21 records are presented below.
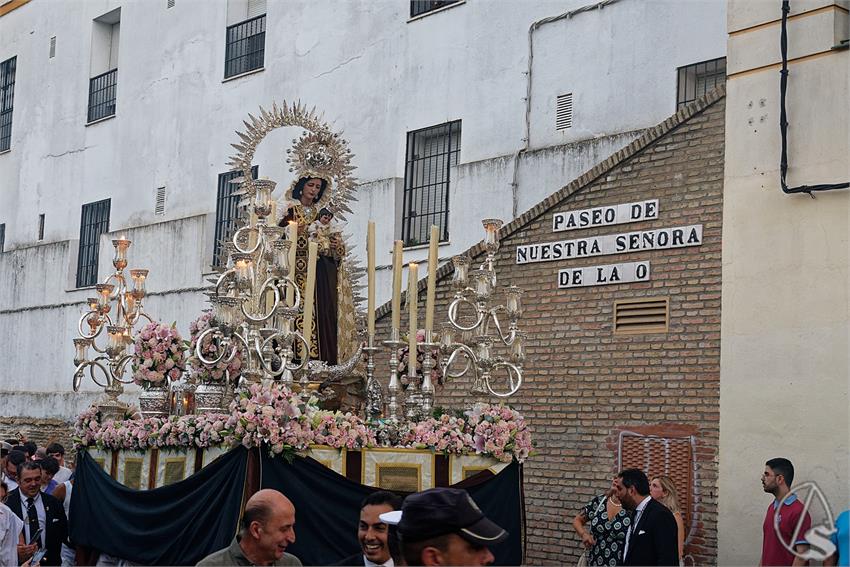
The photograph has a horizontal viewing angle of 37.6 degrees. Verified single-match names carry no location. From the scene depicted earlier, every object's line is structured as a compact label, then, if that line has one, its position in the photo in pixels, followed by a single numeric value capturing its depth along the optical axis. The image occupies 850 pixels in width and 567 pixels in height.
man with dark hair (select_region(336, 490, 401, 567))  6.09
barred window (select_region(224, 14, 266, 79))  21.66
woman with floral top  9.20
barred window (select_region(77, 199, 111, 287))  24.81
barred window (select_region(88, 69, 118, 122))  25.24
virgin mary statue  11.39
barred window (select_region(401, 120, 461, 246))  18.17
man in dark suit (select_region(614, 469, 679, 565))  8.75
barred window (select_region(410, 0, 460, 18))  18.61
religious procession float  9.55
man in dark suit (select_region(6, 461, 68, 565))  9.64
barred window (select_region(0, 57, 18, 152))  28.66
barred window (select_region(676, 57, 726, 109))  15.08
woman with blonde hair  10.55
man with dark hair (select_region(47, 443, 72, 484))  12.65
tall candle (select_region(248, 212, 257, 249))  10.77
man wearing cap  3.83
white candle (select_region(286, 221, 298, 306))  10.16
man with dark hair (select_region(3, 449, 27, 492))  10.51
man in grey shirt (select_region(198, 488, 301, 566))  5.66
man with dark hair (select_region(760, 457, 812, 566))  9.45
